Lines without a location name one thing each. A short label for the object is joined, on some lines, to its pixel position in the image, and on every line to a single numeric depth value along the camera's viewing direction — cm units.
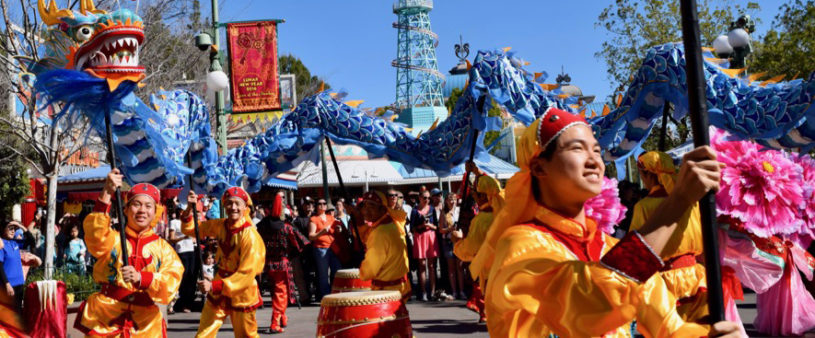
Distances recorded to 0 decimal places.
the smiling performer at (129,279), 579
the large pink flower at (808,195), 694
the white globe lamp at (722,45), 1166
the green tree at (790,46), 1873
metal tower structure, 7144
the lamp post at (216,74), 1095
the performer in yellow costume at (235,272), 730
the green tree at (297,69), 4421
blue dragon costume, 559
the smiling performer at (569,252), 236
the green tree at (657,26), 1956
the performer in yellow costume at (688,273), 537
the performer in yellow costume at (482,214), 797
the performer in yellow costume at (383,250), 808
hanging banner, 1244
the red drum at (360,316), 551
